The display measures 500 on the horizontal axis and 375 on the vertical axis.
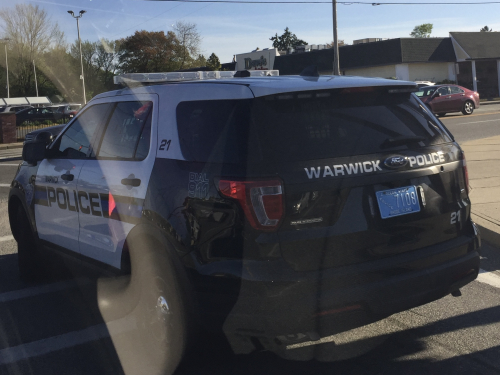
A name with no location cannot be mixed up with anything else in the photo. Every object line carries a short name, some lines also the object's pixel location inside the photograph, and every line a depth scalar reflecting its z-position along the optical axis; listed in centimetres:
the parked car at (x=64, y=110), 3728
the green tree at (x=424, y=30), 14690
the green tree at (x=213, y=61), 4779
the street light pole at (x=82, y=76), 4065
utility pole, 3019
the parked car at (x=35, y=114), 3938
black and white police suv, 327
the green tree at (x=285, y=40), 12769
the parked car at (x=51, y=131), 1627
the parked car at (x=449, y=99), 2792
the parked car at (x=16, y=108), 4975
